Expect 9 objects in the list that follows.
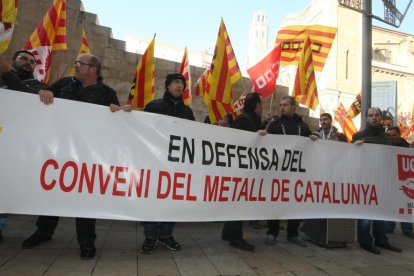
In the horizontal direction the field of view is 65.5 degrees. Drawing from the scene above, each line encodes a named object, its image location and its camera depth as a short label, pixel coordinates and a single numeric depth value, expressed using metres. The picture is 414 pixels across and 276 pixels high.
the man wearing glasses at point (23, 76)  3.12
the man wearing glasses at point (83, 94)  3.28
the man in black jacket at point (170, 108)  3.71
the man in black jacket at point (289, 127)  4.33
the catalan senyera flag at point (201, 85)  7.19
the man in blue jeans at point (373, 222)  4.32
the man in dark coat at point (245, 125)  3.93
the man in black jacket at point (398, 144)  5.47
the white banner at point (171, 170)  2.97
